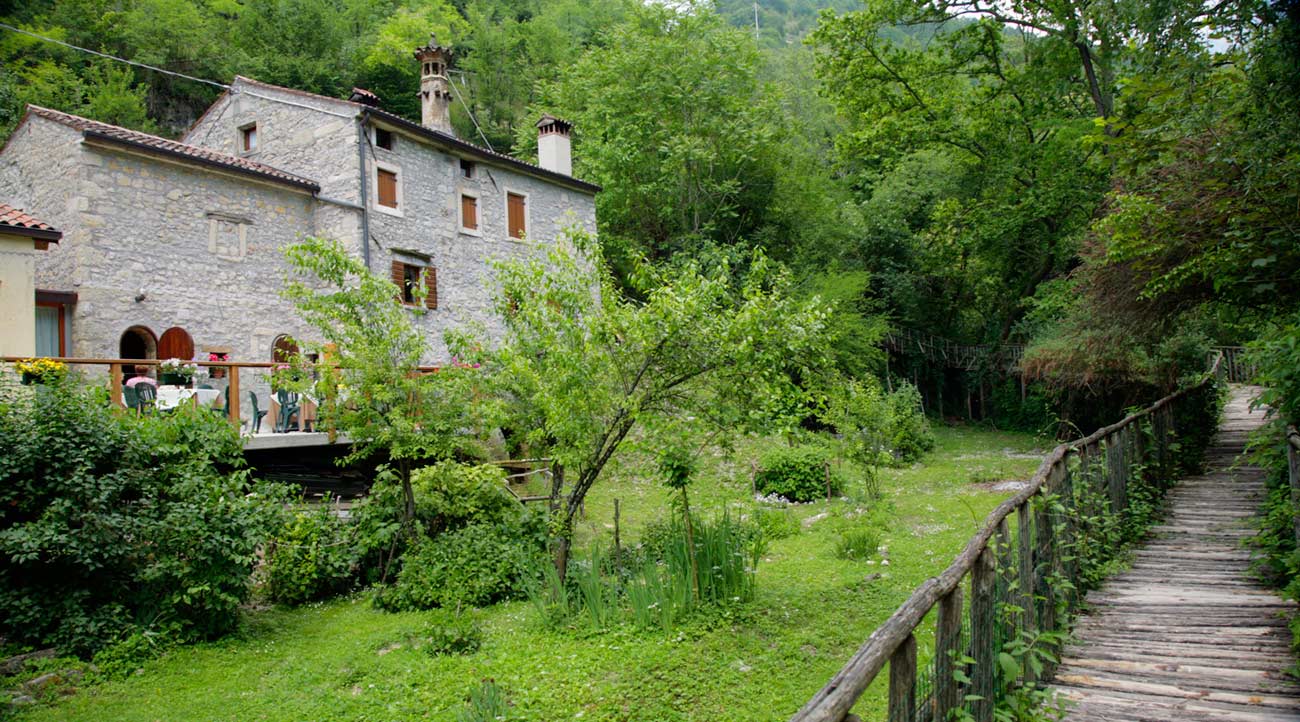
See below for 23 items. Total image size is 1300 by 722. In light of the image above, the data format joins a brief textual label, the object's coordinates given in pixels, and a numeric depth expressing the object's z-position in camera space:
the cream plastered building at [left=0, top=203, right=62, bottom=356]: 10.68
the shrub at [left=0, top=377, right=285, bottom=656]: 7.04
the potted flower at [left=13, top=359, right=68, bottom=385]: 7.99
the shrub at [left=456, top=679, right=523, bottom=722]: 5.46
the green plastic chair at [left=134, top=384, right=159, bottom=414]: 9.61
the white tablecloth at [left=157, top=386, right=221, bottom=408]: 9.92
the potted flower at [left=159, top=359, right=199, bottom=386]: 10.38
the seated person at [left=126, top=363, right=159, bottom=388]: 9.90
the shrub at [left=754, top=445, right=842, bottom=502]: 14.70
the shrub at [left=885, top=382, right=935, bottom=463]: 18.44
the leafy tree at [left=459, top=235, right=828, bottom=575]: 7.67
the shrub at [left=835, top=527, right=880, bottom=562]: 9.95
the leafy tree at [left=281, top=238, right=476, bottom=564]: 9.48
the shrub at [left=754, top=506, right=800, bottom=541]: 11.16
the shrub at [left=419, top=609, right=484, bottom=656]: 7.36
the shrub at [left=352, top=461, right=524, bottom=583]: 9.79
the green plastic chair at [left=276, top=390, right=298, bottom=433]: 11.48
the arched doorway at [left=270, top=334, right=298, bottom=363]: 17.08
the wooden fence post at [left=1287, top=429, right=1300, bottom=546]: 6.71
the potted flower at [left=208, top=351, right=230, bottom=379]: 13.02
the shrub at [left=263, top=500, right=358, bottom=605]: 9.02
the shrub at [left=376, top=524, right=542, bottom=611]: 8.90
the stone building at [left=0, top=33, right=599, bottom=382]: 14.35
